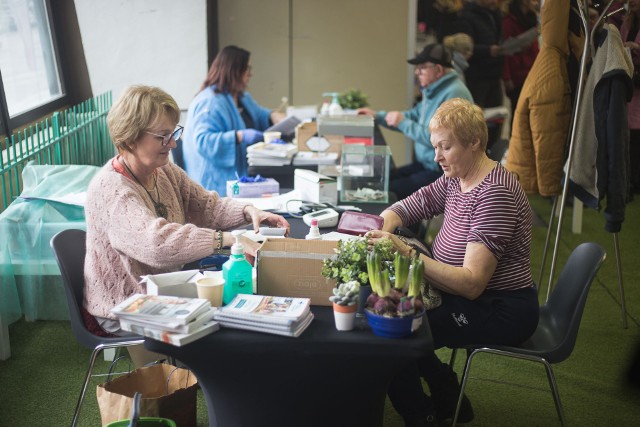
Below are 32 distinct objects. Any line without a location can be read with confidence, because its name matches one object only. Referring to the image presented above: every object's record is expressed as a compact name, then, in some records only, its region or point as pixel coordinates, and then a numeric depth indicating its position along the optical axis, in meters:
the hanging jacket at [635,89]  4.09
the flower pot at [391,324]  1.98
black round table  2.02
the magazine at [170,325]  1.97
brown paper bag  2.55
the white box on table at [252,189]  3.57
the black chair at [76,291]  2.54
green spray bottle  2.21
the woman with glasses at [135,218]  2.40
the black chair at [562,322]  2.53
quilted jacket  3.71
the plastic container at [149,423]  2.39
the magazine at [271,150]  4.29
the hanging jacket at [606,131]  3.44
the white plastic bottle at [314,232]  2.67
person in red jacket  6.81
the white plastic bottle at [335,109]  5.45
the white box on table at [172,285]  2.17
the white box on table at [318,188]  3.39
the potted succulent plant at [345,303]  2.02
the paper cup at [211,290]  2.11
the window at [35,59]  4.53
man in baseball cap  4.91
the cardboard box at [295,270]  2.21
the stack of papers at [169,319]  1.97
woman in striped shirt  2.48
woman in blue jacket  4.73
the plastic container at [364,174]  3.59
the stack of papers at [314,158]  4.28
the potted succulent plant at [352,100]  5.93
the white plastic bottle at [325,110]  5.46
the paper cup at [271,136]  4.62
